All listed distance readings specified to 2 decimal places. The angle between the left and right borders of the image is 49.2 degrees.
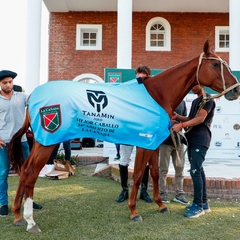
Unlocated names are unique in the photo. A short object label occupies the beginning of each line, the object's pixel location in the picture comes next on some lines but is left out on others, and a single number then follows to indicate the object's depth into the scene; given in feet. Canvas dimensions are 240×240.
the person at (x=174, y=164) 12.37
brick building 35.12
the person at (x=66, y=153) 18.39
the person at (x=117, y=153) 21.00
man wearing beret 10.51
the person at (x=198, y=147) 10.44
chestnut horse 9.29
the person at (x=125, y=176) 12.57
